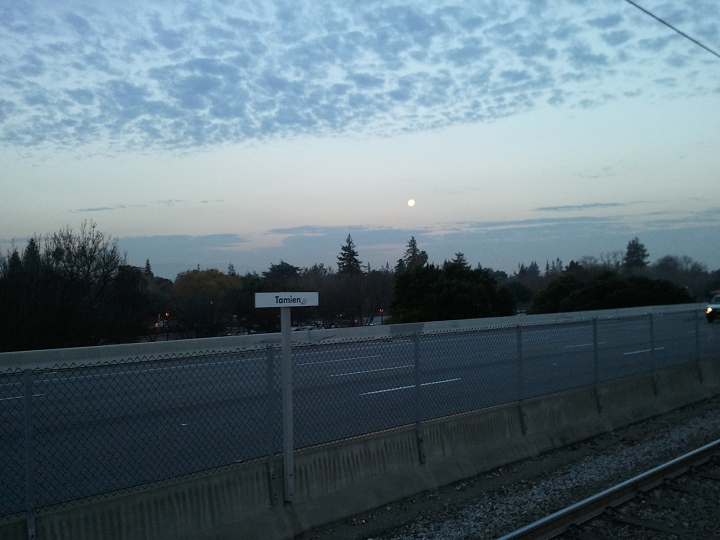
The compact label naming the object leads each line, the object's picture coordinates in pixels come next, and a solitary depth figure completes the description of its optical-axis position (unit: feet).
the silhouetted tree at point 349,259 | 224.57
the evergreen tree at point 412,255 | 279.04
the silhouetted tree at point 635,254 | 410.52
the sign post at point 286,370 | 23.45
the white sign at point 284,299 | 23.54
